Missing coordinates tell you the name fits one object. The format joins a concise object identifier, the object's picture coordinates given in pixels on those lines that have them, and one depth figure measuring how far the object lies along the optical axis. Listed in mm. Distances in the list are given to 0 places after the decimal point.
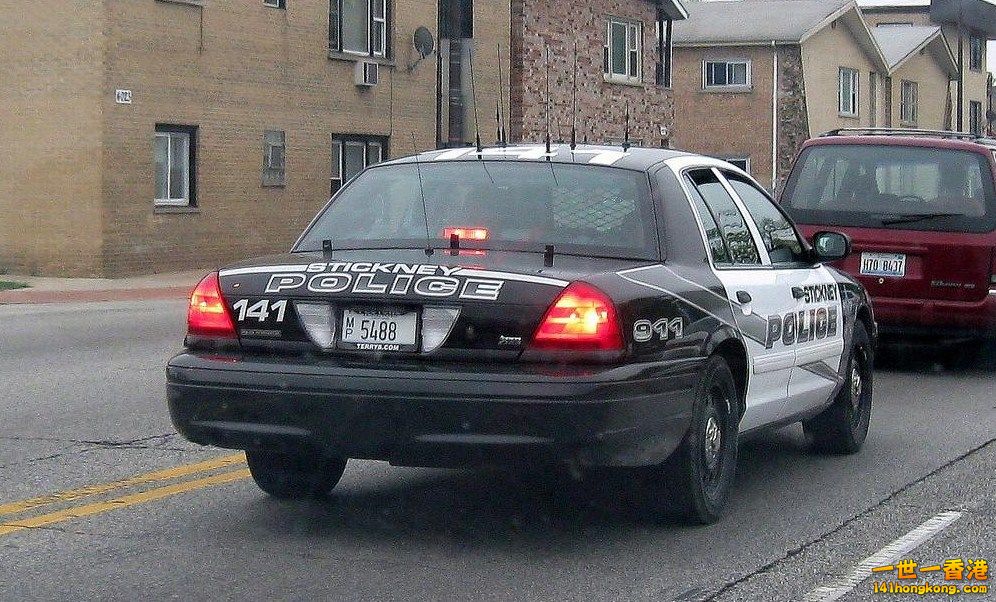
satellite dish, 30391
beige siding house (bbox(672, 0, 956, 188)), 47938
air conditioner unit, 29078
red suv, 12297
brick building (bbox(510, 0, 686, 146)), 34281
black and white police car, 5855
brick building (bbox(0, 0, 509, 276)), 23719
